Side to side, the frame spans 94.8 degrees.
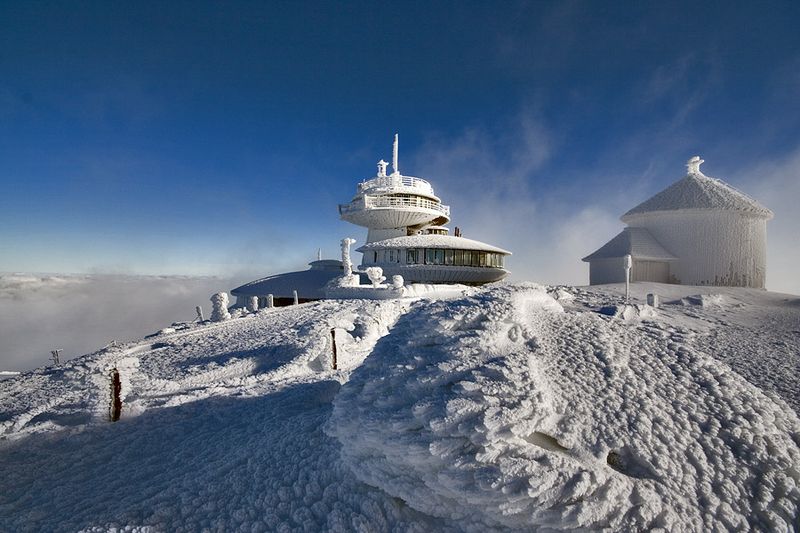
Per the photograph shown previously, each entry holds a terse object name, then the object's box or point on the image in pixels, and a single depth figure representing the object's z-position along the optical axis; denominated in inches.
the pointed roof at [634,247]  667.4
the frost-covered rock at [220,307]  551.8
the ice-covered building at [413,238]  930.7
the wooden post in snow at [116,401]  232.4
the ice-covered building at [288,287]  986.7
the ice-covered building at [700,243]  657.6
